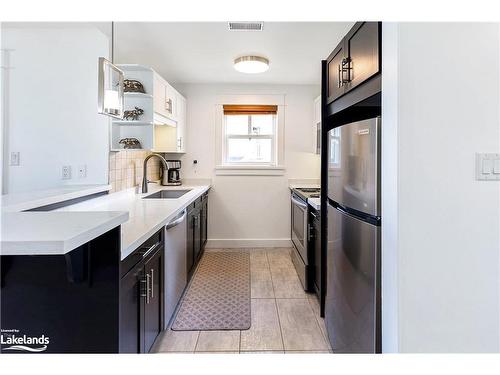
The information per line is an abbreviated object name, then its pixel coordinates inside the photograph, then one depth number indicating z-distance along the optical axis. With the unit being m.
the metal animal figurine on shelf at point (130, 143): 2.84
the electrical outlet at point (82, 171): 2.55
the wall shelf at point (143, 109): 2.84
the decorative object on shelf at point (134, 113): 2.85
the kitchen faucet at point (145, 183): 3.30
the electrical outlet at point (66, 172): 2.51
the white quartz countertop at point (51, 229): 0.77
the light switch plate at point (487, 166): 1.13
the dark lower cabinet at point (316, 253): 2.43
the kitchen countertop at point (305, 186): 4.09
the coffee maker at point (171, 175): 4.23
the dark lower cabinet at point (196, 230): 2.98
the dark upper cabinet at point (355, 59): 1.37
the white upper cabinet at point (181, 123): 3.94
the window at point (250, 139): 4.60
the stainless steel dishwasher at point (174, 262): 2.12
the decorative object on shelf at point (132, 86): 2.83
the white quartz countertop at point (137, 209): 1.48
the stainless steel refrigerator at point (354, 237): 1.34
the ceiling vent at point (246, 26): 2.48
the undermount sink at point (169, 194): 3.59
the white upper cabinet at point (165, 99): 3.01
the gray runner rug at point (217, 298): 2.33
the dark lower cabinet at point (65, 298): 1.10
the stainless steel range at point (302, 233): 2.91
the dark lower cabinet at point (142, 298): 1.32
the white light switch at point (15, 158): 2.46
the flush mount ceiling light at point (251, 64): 3.21
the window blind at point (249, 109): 4.46
